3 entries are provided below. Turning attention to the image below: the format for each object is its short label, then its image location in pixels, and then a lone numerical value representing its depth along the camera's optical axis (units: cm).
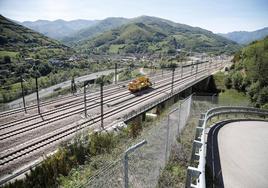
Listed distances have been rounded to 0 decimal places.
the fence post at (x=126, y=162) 423
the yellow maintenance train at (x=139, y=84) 4586
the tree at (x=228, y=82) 6256
